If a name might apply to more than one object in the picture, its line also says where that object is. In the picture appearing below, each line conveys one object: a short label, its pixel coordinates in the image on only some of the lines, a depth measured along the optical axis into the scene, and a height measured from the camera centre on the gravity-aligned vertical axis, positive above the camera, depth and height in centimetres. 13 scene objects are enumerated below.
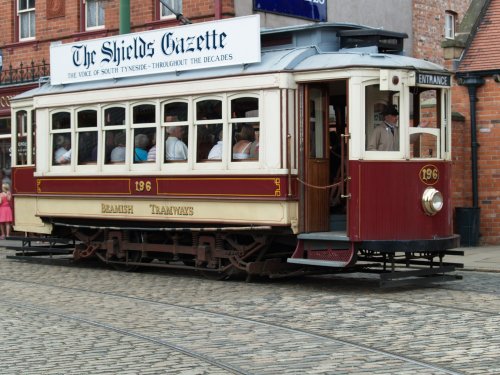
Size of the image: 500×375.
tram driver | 1330 +52
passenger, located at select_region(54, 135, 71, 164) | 1703 +47
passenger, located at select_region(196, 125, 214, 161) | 1473 +49
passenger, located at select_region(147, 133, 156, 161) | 1554 +38
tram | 1322 +33
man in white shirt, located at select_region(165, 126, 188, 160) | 1513 +47
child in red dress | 2588 -74
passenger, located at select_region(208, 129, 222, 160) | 1455 +37
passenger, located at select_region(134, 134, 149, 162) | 1570 +46
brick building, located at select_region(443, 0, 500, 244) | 2123 +72
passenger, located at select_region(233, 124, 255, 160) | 1416 +46
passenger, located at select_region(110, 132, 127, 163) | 1603 +44
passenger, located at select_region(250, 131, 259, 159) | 1407 +38
